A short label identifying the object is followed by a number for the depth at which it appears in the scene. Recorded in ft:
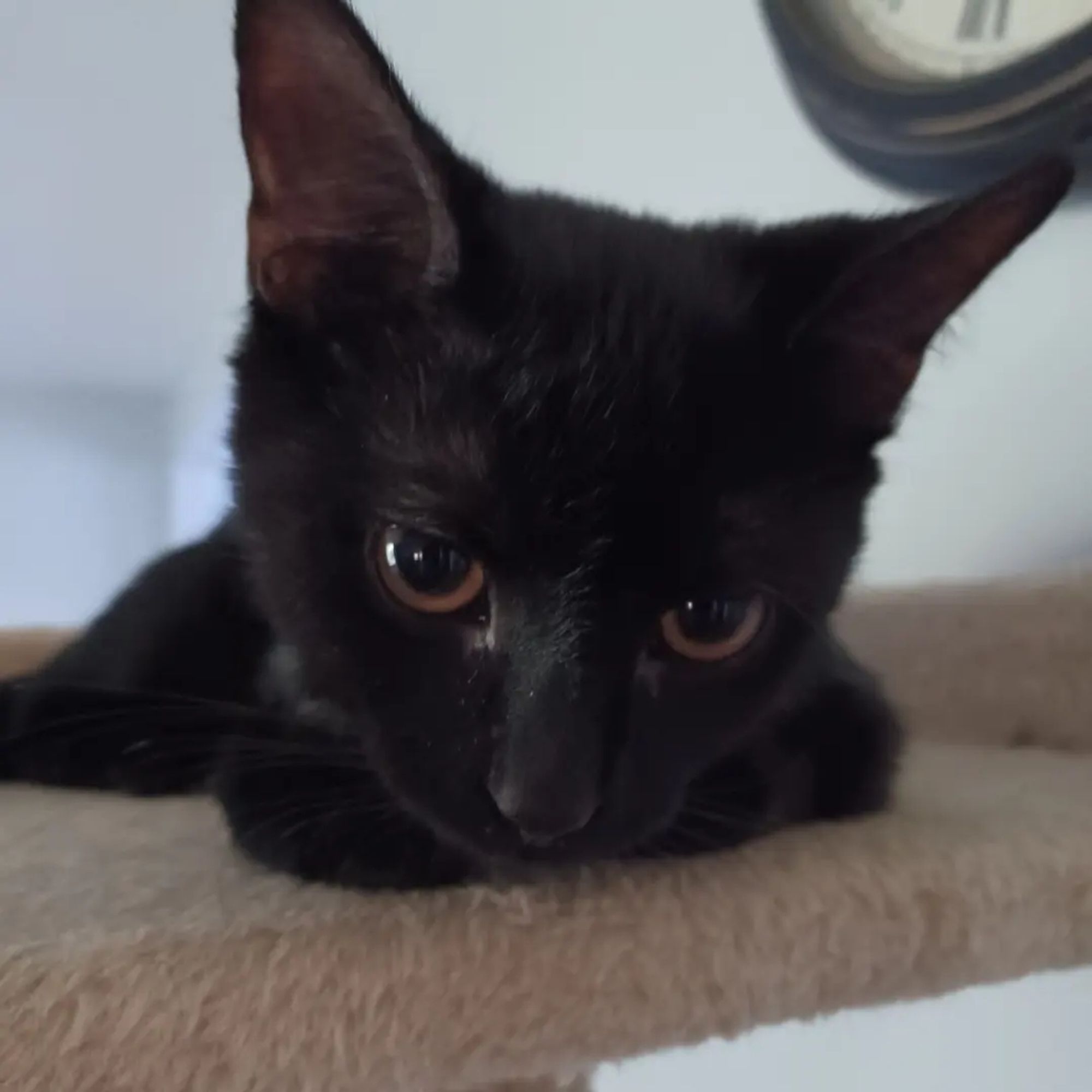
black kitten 0.52
